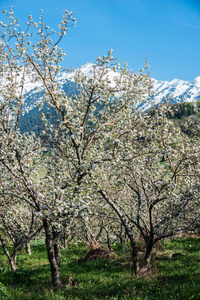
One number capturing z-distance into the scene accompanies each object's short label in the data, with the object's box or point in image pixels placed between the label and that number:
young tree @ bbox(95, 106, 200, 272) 8.85
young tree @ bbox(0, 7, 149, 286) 7.76
